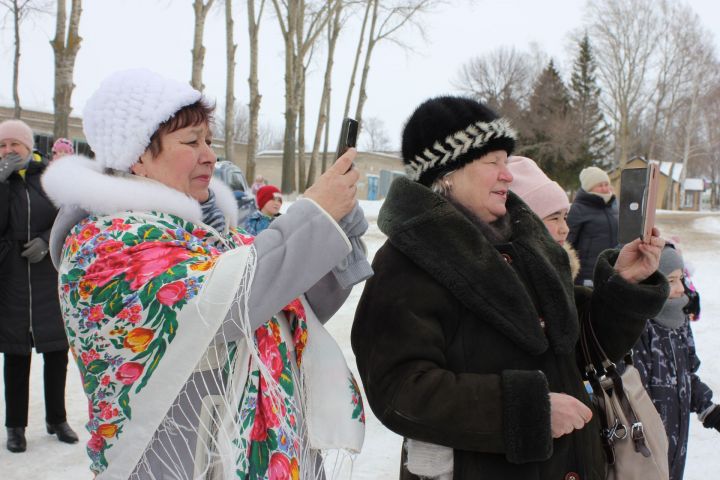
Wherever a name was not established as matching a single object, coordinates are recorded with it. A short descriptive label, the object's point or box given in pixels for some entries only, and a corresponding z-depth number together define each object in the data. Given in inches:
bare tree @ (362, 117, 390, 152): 2723.9
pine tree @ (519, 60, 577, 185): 1341.0
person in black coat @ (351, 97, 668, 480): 67.0
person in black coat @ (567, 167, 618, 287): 232.8
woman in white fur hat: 57.0
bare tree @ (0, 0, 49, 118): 825.0
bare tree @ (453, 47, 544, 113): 1622.8
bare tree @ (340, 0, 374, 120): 949.2
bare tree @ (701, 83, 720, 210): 1552.7
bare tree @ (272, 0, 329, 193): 804.6
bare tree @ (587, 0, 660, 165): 1424.7
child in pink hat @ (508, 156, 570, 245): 107.0
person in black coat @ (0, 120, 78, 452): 155.8
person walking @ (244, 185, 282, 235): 249.9
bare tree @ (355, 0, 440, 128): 941.8
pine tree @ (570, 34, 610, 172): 1473.9
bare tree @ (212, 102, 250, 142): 2258.9
